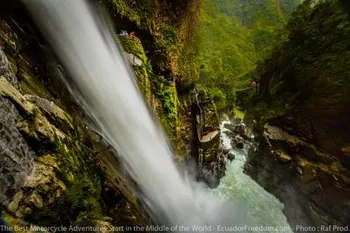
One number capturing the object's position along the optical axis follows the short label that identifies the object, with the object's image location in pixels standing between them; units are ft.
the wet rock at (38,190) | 10.24
